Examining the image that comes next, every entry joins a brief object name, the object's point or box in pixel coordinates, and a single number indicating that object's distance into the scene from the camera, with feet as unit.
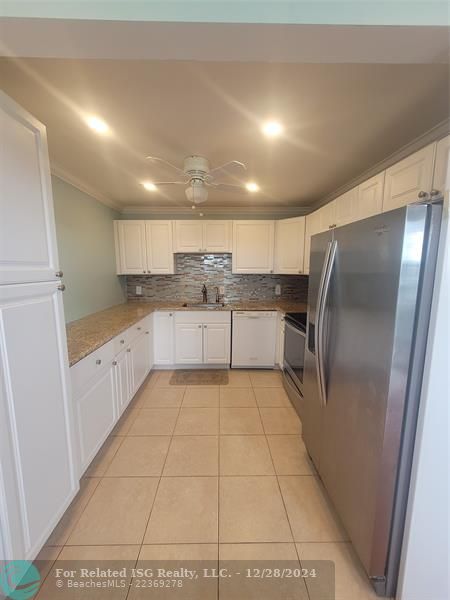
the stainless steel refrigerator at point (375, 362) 2.80
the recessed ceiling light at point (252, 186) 8.13
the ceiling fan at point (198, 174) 6.06
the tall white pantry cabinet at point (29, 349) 3.01
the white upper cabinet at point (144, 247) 10.76
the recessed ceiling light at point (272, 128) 4.85
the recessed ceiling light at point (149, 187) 8.04
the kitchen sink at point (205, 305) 10.75
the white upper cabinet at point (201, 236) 10.78
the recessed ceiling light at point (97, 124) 4.72
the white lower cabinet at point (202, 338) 10.39
